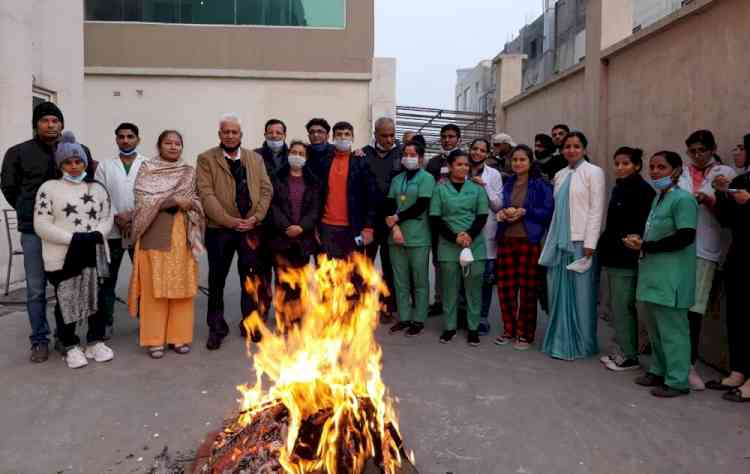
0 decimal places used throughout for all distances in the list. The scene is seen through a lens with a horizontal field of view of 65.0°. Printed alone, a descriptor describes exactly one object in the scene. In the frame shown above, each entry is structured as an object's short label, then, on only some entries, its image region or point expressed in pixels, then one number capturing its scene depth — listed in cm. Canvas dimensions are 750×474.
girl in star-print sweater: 477
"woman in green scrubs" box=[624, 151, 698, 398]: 424
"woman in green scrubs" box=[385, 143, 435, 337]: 577
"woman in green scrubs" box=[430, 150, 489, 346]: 562
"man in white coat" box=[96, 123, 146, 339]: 554
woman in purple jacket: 547
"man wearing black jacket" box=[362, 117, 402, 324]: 602
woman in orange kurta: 518
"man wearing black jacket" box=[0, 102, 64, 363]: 491
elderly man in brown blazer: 543
